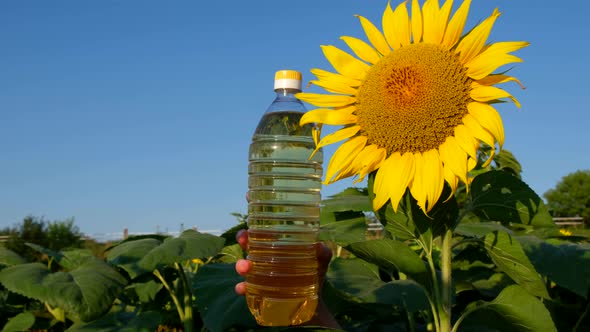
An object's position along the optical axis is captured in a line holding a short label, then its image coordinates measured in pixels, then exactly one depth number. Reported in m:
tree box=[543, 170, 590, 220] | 39.78
